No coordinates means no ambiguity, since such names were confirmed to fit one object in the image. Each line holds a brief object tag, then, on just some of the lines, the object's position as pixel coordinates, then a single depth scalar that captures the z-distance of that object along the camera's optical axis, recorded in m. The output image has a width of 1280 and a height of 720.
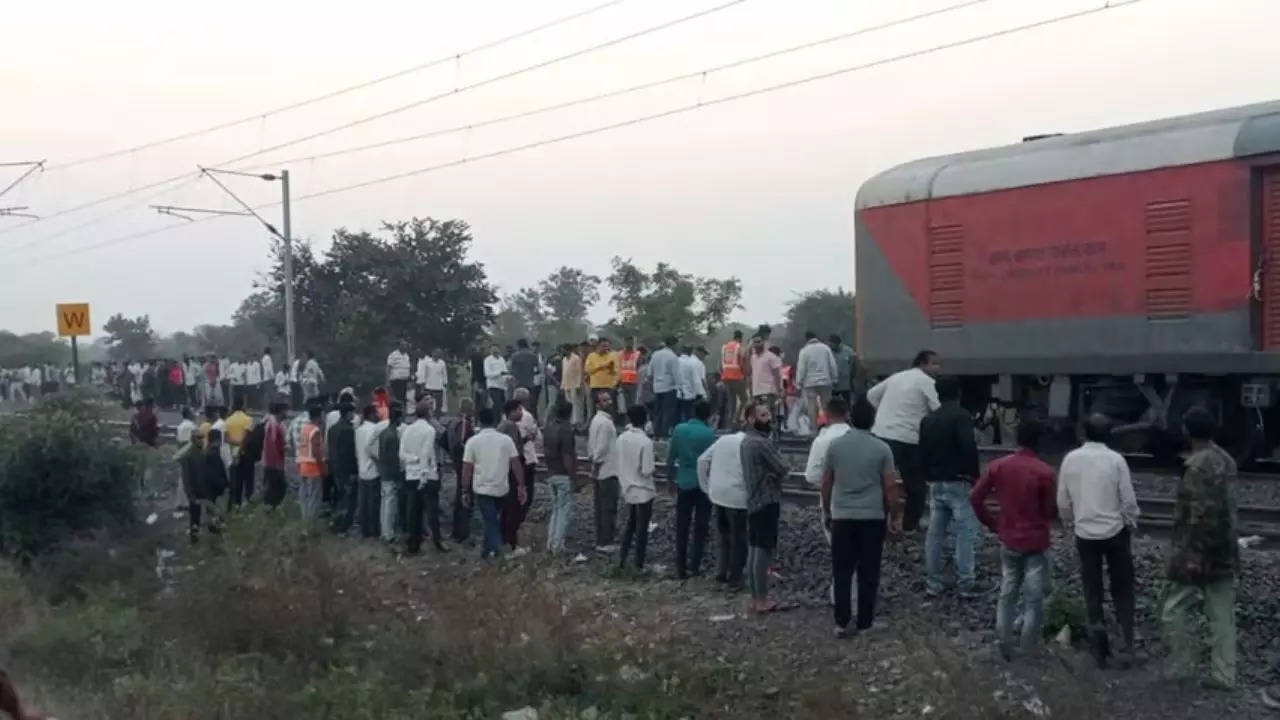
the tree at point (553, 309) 65.88
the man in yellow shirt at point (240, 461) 17.62
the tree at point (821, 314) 49.34
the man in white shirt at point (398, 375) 27.92
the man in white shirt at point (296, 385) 29.61
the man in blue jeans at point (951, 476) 10.15
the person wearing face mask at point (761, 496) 10.58
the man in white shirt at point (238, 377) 32.69
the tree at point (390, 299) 33.50
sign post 27.09
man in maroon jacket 8.66
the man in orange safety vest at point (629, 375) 22.39
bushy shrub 15.33
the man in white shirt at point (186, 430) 18.71
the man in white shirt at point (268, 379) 32.38
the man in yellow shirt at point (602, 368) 20.98
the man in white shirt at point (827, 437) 10.22
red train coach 14.21
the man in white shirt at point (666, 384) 19.72
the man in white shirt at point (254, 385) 32.50
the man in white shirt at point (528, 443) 14.67
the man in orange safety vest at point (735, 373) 20.56
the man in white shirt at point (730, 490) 11.24
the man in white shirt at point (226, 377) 33.59
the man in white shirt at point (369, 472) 15.62
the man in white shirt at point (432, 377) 26.56
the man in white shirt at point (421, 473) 14.71
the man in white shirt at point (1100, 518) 8.37
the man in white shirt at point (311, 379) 28.77
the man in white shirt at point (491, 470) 13.58
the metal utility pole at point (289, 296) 32.84
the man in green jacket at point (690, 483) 12.21
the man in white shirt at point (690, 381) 19.61
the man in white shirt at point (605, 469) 13.29
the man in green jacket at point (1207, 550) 7.78
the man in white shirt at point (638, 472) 12.75
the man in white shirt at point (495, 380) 23.80
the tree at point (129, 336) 78.56
